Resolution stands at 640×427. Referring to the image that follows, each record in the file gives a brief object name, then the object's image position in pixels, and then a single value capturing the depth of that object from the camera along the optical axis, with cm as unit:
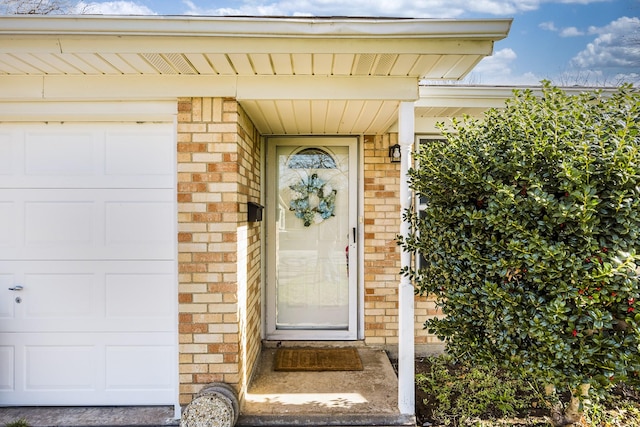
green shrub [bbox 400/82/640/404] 203
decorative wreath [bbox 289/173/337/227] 416
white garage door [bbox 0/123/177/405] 289
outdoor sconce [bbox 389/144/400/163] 377
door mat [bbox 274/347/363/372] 345
